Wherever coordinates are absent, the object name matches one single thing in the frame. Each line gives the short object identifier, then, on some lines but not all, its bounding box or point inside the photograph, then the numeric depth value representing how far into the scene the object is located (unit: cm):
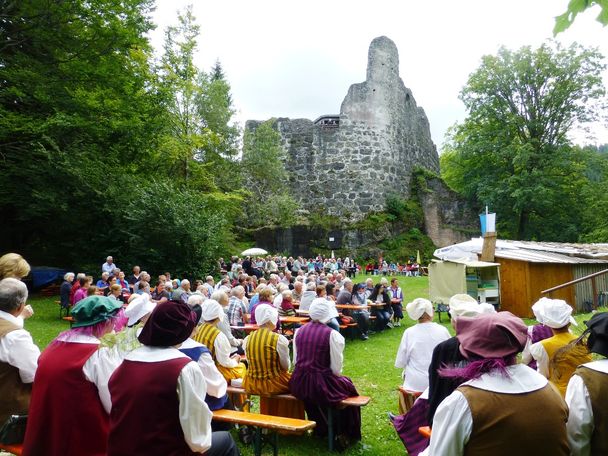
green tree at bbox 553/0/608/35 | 303
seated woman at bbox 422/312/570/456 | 211
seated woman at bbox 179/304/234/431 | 407
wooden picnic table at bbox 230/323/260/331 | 890
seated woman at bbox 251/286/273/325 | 812
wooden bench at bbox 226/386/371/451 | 498
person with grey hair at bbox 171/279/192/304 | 942
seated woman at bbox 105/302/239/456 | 269
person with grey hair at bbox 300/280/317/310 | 1103
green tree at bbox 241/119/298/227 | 2633
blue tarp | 1697
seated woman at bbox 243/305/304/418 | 521
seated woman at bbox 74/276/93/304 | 1099
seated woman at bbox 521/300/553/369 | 491
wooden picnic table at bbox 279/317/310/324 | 964
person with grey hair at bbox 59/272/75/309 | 1237
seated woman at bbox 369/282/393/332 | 1284
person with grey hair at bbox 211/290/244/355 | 701
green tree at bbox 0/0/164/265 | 1623
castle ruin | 2862
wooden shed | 1501
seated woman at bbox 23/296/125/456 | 325
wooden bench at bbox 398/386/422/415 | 499
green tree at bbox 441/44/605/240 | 2634
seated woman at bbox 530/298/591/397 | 381
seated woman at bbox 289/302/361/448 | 502
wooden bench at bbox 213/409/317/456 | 416
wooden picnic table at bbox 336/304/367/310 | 1143
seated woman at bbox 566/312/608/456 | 242
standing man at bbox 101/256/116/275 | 1470
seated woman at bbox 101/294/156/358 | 350
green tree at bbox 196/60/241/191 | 2469
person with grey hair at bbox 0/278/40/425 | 376
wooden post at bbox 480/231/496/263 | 1587
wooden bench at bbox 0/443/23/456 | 370
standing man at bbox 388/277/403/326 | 1371
